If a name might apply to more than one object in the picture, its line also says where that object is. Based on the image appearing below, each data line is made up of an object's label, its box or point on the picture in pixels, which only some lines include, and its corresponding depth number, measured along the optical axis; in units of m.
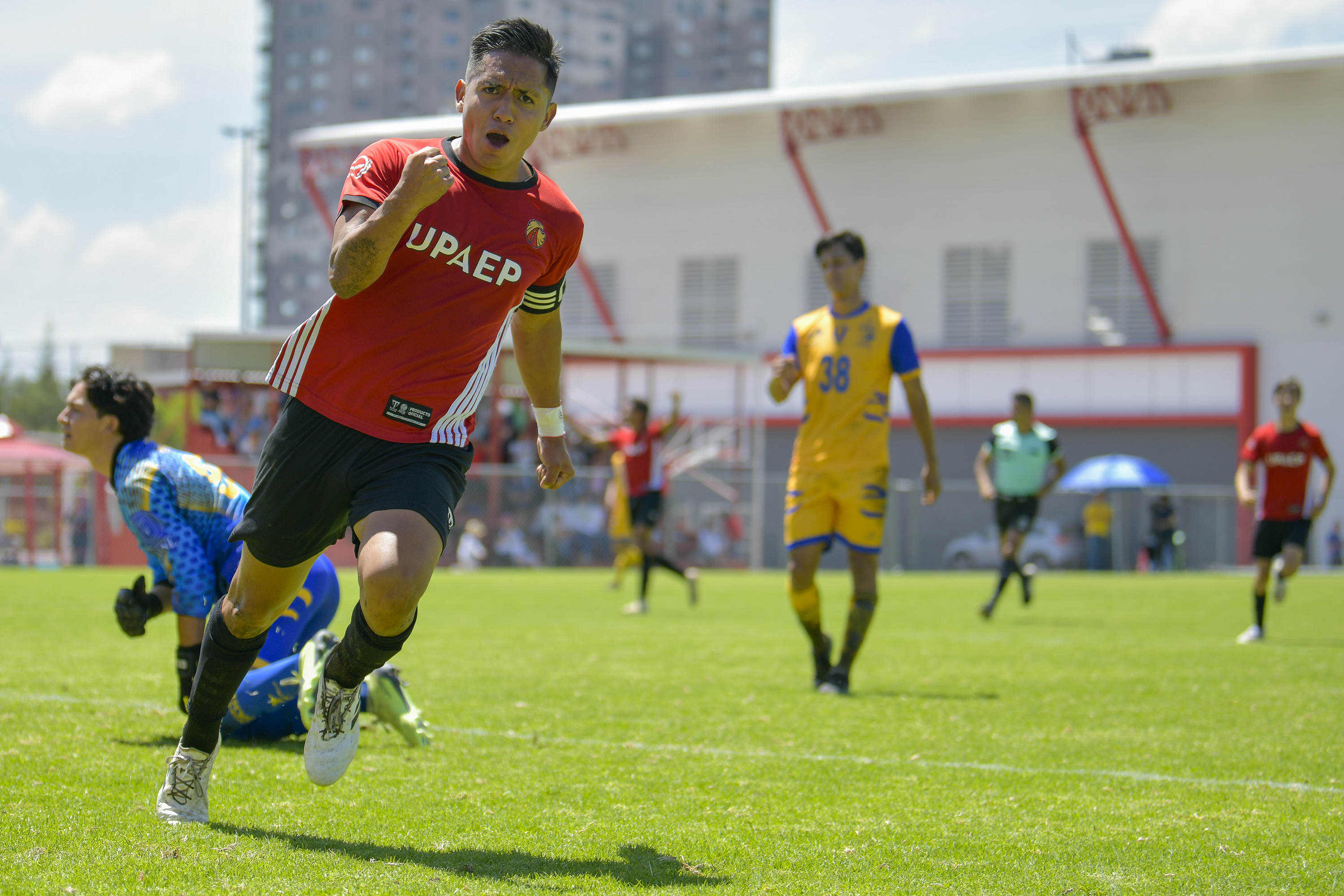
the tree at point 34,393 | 29.56
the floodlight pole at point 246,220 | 48.31
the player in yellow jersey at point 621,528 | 16.27
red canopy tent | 24.47
